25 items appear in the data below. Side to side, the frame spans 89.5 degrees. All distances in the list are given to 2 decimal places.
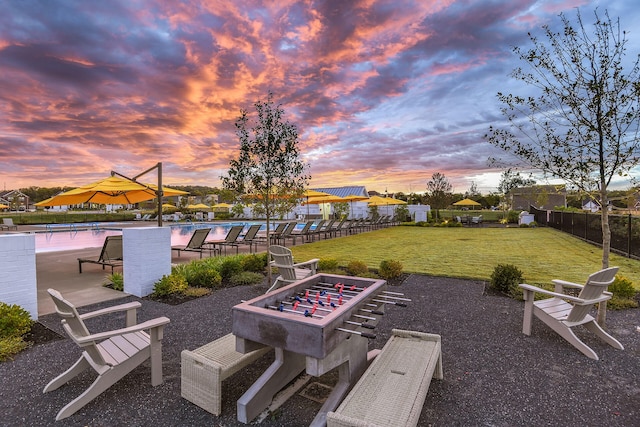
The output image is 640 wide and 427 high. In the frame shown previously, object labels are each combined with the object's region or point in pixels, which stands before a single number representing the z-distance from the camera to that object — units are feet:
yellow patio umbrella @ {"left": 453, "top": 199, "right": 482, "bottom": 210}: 96.74
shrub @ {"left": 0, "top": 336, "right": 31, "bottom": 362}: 10.85
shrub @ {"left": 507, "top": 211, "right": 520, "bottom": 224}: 91.12
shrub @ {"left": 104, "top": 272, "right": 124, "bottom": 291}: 19.57
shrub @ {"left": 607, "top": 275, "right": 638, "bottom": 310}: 16.64
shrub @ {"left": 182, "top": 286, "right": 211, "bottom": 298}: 18.42
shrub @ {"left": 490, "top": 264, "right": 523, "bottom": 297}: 19.22
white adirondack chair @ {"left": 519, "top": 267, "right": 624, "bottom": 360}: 11.56
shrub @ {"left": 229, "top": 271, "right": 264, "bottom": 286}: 21.75
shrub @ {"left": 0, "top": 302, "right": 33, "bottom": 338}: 12.22
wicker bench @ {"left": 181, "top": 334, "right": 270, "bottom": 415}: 7.93
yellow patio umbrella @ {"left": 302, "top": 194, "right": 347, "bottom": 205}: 53.69
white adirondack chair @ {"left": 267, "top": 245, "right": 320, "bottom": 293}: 16.77
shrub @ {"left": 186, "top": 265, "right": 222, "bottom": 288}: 20.34
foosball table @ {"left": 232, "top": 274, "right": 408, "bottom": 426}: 6.63
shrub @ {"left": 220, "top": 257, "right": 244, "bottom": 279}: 22.48
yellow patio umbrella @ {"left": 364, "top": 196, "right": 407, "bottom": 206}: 72.28
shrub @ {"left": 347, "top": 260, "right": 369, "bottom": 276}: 23.38
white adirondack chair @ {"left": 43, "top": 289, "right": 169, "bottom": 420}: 7.86
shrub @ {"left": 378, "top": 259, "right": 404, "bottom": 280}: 23.22
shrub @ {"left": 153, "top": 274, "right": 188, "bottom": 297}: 18.34
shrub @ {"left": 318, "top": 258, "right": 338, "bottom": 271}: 24.62
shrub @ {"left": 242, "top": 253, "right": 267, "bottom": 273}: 24.73
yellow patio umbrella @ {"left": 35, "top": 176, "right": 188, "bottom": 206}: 23.71
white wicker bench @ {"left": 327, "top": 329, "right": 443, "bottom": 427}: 5.98
